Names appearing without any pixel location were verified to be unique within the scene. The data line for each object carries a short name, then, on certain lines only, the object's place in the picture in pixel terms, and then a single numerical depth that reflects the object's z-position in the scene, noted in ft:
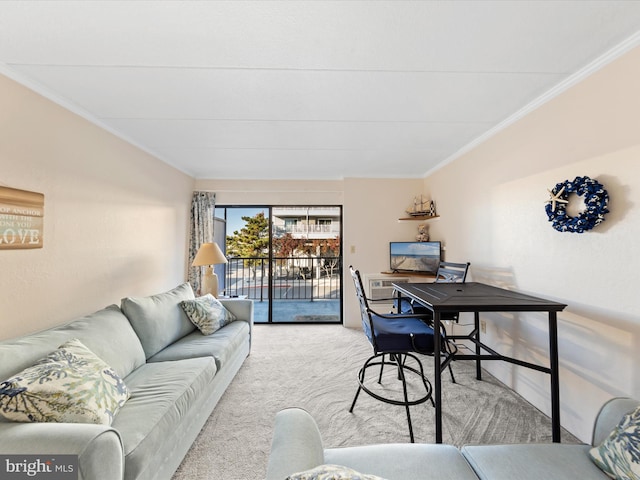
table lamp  10.94
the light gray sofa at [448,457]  3.06
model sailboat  12.62
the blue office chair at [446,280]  7.98
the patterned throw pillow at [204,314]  8.30
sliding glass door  14.47
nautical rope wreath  4.98
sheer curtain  13.20
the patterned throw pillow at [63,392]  3.59
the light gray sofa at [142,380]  3.22
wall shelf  12.26
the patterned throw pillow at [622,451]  2.94
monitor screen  11.89
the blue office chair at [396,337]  5.93
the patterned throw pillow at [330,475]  1.74
